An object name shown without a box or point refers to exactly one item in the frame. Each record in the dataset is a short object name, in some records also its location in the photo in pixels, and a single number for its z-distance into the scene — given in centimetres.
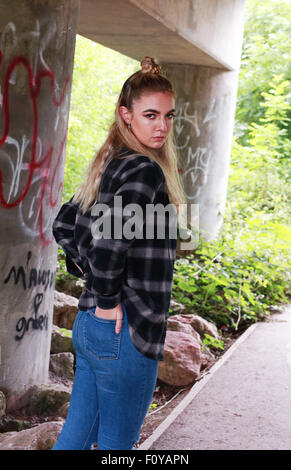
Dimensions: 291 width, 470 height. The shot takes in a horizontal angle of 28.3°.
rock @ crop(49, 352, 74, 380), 527
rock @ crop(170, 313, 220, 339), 682
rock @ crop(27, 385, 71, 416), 446
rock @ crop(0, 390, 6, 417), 411
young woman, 225
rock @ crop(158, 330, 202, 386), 531
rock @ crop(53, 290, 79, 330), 621
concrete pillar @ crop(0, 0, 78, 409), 400
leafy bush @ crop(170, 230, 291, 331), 767
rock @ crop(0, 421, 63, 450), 343
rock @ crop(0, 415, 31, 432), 414
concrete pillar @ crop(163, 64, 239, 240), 1010
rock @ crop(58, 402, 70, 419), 441
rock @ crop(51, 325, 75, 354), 561
